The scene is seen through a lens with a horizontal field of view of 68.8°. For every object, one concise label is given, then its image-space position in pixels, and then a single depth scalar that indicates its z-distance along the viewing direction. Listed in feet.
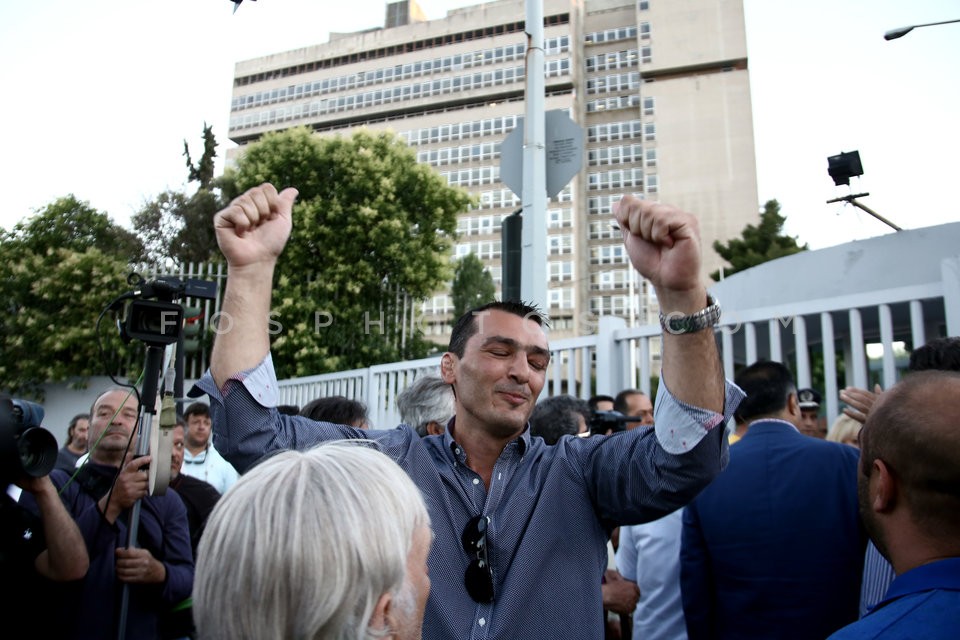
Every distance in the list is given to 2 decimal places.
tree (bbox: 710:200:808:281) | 72.54
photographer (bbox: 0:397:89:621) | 6.50
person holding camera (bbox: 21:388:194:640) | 9.22
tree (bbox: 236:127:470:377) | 48.24
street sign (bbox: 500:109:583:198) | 16.79
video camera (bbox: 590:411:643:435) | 12.14
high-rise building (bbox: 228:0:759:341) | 177.47
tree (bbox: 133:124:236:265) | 52.24
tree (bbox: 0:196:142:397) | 43.45
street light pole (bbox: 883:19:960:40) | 36.63
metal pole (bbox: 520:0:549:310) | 16.22
